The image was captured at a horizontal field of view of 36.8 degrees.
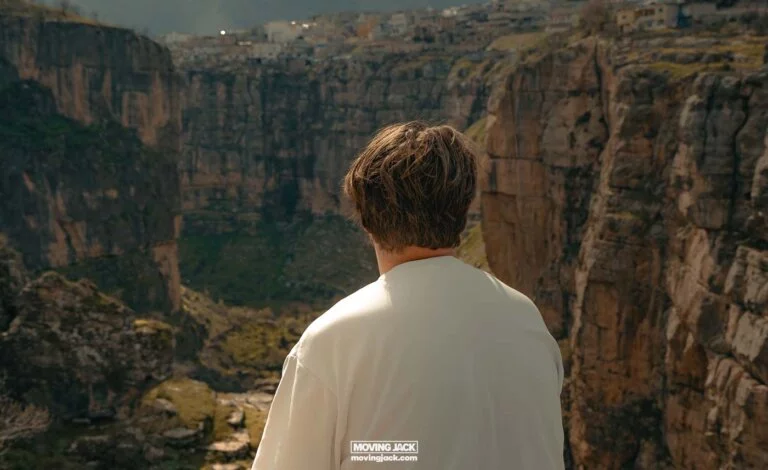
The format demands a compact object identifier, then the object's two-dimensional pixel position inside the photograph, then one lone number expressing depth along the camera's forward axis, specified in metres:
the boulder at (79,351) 25.58
